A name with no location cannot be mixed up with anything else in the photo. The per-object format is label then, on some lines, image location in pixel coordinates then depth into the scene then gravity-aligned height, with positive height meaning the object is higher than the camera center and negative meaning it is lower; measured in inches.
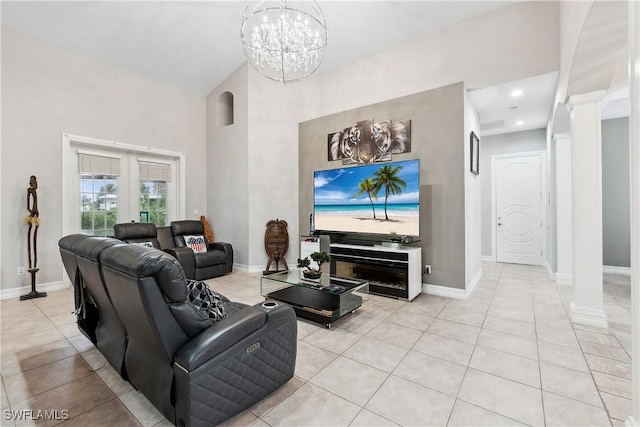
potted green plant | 126.0 -22.1
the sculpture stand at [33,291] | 146.2 -39.1
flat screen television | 147.3 +9.1
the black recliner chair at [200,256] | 176.7 -26.7
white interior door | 219.0 +3.1
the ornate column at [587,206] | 109.3 +2.5
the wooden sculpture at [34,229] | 147.7 -5.8
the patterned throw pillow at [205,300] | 61.1 -18.8
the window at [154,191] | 208.7 +19.5
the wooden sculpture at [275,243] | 201.3 -19.9
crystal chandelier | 112.9 +72.8
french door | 175.2 +21.6
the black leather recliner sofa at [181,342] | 51.4 -26.1
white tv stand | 141.2 -28.1
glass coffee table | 111.4 -36.3
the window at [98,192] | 181.2 +16.1
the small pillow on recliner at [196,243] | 195.2 -19.4
